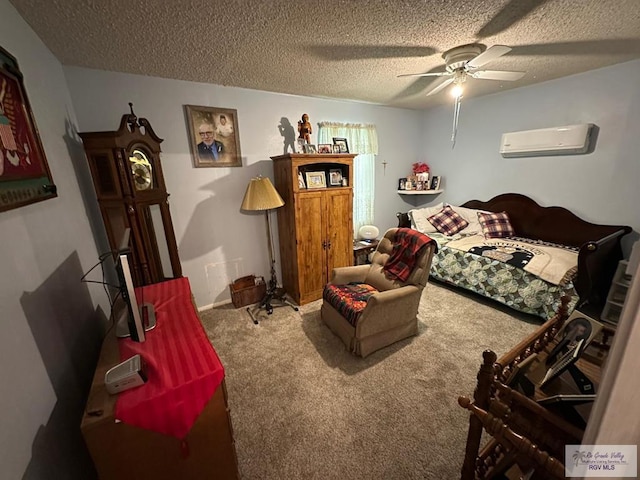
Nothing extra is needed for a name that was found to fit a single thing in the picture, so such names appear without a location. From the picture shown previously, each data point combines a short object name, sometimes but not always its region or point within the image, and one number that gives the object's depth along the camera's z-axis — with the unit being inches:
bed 91.0
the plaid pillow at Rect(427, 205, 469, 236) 142.2
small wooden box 115.5
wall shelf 161.0
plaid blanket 88.2
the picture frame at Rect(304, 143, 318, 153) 110.7
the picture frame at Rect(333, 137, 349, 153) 129.0
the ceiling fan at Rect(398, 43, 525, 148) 73.7
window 132.0
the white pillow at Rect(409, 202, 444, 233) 146.8
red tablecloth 36.1
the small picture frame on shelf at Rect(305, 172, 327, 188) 111.5
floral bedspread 93.2
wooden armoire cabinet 107.1
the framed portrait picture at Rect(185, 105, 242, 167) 99.6
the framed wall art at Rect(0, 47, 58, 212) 36.7
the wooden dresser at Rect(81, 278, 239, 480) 34.8
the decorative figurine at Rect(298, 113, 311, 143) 109.3
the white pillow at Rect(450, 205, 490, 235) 139.5
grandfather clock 69.2
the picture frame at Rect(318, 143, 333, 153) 114.0
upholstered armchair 80.3
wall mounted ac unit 107.6
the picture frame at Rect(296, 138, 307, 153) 110.7
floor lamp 99.9
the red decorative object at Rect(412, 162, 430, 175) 165.0
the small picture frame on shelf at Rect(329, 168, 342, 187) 119.3
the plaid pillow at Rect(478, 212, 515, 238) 133.3
